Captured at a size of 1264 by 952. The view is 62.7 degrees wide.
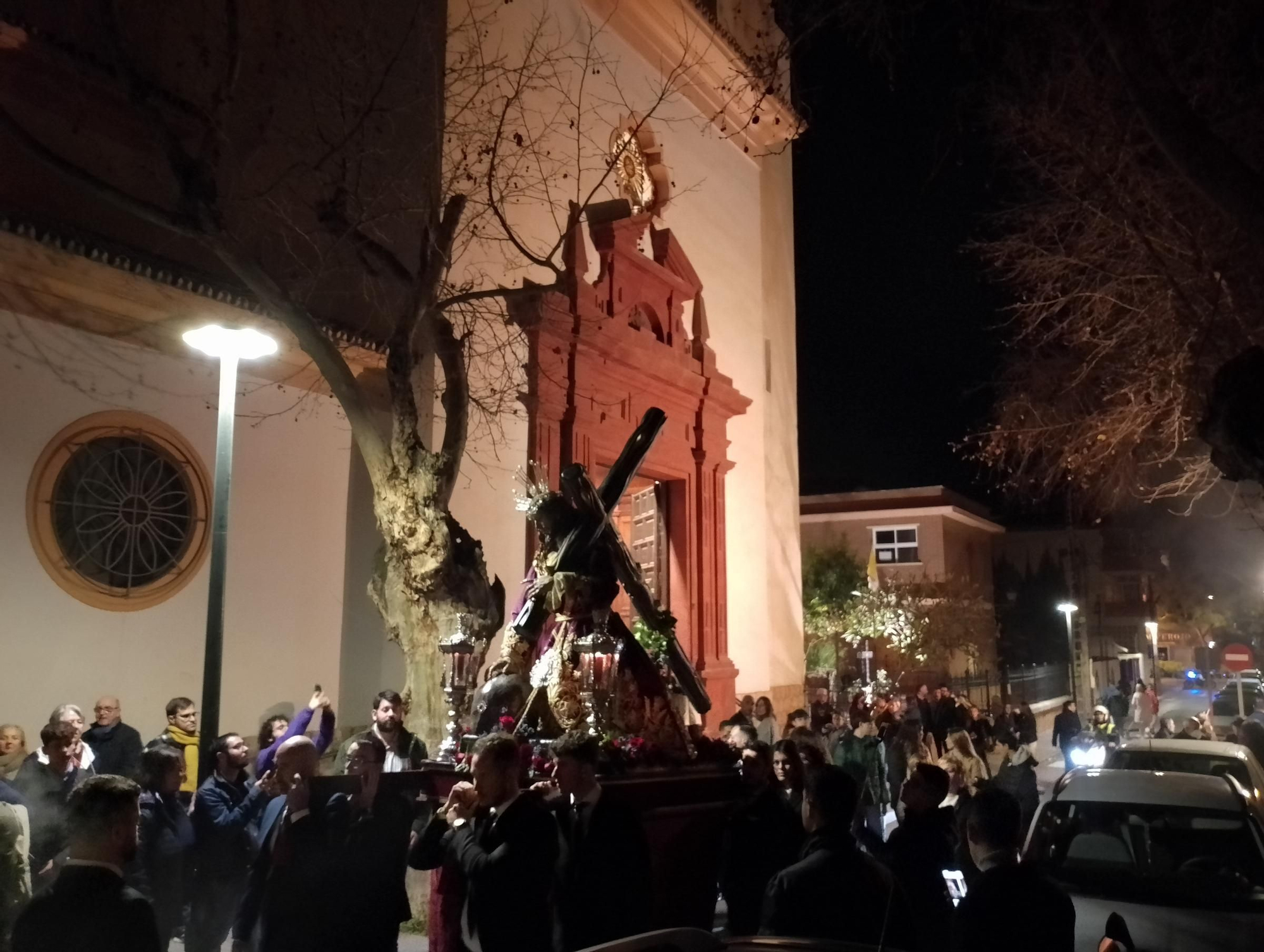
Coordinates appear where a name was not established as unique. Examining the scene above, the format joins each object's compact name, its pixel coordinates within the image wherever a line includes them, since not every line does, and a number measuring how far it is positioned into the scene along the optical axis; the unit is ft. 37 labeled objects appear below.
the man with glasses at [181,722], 25.94
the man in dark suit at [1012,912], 11.40
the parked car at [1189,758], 30.27
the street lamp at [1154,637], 137.04
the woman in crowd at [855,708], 47.80
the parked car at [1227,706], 74.95
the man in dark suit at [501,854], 12.82
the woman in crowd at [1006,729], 51.42
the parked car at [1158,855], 17.25
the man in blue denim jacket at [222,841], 19.38
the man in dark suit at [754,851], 16.74
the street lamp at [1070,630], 92.94
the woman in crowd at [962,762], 29.53
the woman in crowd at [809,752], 21.77
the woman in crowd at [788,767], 21.26
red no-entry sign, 63.31
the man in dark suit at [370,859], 13.19
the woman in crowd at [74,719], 20.77
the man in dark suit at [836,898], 12.23
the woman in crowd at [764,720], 41.34
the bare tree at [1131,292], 30.07
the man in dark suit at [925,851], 16.31
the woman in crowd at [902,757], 38.47
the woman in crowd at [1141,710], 71.92
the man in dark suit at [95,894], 10.24
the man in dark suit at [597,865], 13.10
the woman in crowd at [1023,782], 31.63
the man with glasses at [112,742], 25.77
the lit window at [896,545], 118.21
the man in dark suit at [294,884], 13.01
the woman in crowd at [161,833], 18.25
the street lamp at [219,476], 24.16
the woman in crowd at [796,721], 31.19
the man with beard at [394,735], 24.07
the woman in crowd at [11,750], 22.11
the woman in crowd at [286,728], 27.27
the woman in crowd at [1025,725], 55.77
